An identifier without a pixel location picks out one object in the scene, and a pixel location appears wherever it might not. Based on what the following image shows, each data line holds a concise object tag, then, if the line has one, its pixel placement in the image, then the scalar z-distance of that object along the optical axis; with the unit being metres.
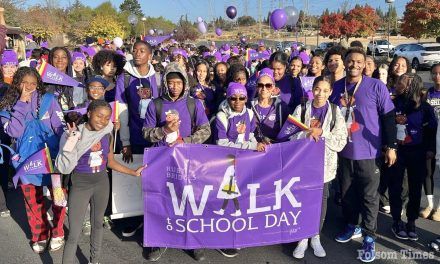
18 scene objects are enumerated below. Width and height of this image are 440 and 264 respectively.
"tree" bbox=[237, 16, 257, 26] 97.56
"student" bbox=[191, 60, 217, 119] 5.74
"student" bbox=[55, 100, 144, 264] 3.37
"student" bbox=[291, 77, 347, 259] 3.92
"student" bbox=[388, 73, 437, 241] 4.31
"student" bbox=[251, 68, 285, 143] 4.20
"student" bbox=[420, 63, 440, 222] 4.57
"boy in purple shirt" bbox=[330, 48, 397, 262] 4.01
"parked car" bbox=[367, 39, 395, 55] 35.50
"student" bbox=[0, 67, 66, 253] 4.14
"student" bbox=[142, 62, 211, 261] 3.84
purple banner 3.79
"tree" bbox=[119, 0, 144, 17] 101.65
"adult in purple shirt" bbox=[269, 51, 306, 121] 4.95
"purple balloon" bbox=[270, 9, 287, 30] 16.81
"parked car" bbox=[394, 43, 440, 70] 22.67
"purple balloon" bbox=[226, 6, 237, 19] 29.19
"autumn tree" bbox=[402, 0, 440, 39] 28.62
